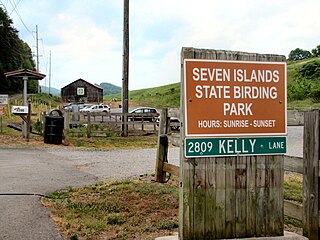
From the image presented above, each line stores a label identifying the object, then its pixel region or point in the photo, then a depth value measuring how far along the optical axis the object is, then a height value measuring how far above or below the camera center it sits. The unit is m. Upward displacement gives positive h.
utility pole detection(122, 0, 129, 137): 20.61 +3.77
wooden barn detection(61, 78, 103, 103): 81.00 +6.12
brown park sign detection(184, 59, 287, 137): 3.49 +0.23
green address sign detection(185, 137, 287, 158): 3.48 -0.21
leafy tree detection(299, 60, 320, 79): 64.19 +8.86
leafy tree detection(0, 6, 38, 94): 62.16 +11.15
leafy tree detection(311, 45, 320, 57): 105.62 +19.33
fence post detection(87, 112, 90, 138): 18.32 -0.29
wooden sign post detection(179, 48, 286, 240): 3.50 -0.19
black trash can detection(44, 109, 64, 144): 15.72 -0.30
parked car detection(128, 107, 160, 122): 20.59 +0.35
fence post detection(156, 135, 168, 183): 7.07 -0.60
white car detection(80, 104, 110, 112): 44.71 +1.59
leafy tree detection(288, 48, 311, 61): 131.88 +23.34
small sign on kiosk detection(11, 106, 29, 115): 15.50 +0.44
